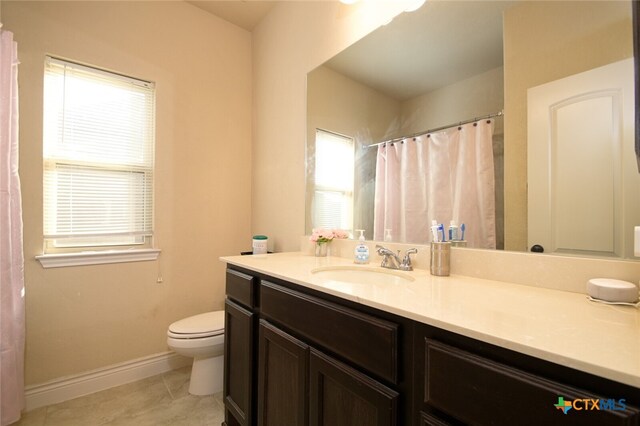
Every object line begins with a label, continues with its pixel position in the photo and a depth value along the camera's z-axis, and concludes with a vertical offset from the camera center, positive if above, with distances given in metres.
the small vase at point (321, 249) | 1.69 -0.21
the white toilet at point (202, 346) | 1.70 -0.81
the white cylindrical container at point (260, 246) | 2.01 -0.22
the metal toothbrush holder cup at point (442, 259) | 1.10 -0.18
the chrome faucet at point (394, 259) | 1.23 -0.20
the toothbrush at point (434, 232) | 1.17 -0.07
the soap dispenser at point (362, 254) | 1.42 -0.20
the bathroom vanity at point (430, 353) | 0.47 -0.31
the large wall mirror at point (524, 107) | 0.83 +0.42
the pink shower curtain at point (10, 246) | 1.42 -0.16
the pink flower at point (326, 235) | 1.65 -0.12
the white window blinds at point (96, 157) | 1.75 +0.40
